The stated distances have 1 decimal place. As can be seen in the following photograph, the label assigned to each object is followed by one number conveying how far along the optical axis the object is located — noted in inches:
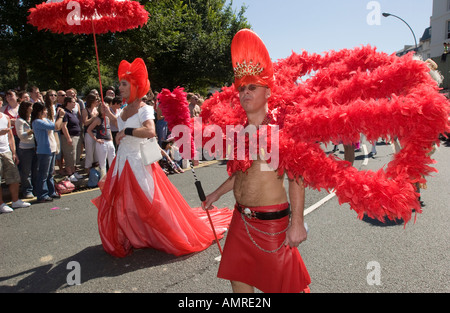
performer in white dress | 158.9
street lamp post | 831.8
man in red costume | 90.4
